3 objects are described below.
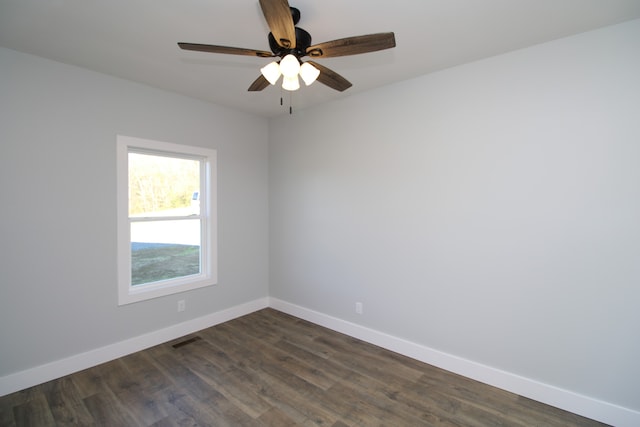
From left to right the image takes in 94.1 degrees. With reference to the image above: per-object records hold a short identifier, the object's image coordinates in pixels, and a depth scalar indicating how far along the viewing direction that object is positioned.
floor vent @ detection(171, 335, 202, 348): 3.11
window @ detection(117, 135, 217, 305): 2.91
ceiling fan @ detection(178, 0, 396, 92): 1.43
